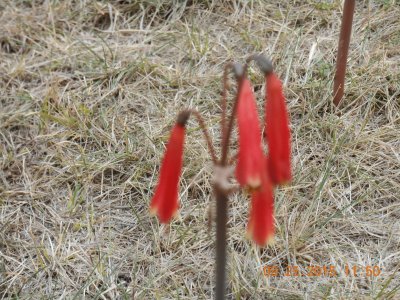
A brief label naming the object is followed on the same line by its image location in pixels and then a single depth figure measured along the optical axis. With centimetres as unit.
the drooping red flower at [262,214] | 81
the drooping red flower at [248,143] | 80
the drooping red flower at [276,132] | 81
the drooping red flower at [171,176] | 84
